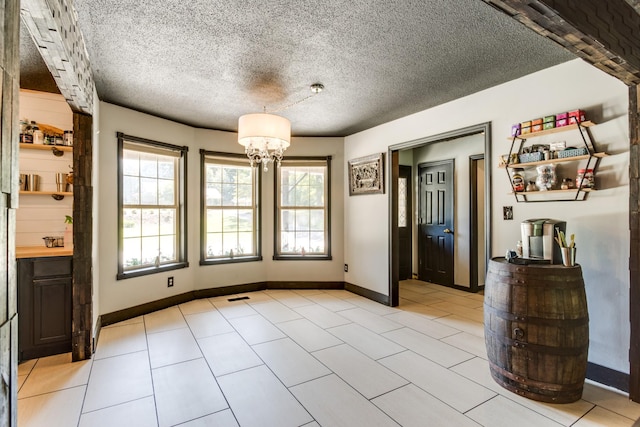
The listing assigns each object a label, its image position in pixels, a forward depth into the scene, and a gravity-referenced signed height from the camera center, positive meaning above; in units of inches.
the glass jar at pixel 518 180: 108.0 +11.9
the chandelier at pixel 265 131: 118.0 +32.6
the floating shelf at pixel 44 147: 113.8 +26.5
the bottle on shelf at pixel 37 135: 115.6 +30.8
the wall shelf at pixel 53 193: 113.9 +9.4
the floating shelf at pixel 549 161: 90.2 +16.8
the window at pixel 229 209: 183.3 +4.9
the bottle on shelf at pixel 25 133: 113.5 +31.3
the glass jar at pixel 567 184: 96.0 +9.3
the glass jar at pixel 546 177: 99.9 +12.0
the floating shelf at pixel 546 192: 93.2 +7.2
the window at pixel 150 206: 147.6 +5.7
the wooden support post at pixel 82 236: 105.4 -6.1
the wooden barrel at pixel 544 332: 79.5 -30.3
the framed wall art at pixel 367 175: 172.4 +23.7
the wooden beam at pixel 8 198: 33.4 +2.3
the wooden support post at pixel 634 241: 82.8 -7.3
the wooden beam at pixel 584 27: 51.6 +33.9
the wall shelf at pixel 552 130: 92.4 +26.5
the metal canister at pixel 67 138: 120.0 +30.8
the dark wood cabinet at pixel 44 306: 104.3 -29.5
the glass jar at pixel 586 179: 92.0 +10.3
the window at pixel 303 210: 201.9 +4.0
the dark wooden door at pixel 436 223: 211.2 -5.4
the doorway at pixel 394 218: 164.6 -1.5
